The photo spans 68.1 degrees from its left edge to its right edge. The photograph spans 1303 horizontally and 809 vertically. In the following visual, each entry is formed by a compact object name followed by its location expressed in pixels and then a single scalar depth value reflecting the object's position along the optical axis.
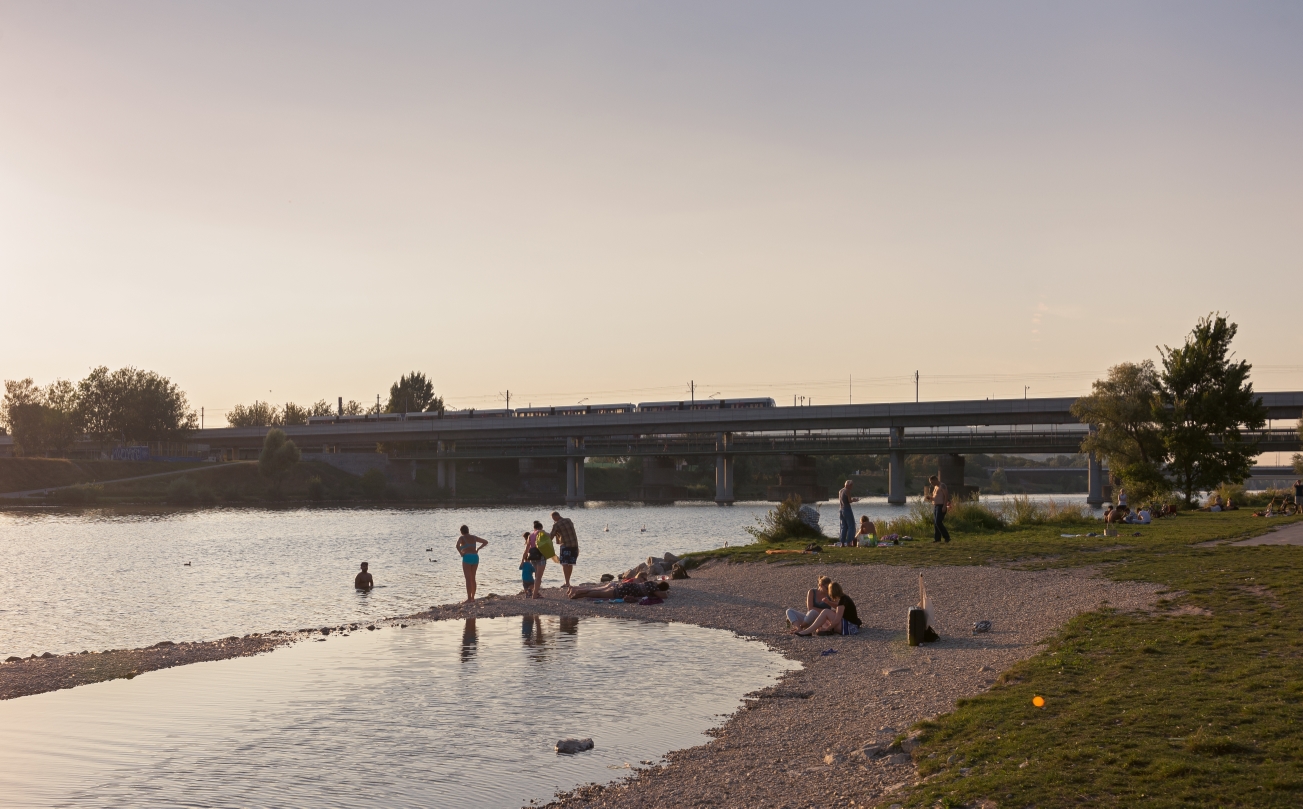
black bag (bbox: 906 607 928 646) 18.47
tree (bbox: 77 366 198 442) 145.75
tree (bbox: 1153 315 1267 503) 49.41
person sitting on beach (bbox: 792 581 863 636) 20.59
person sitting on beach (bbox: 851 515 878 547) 34.19
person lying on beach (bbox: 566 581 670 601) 26.80
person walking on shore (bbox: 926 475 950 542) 31.69
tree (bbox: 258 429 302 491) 120.06
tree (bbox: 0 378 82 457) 137.75
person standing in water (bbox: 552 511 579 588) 29.05
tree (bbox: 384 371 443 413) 189.50
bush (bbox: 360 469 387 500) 126.31
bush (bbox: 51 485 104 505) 104.81
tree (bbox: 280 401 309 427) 197.12
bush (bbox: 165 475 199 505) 109.56
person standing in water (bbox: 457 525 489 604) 27.61
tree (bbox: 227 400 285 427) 195.75
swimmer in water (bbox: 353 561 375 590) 32.97
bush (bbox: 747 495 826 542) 40.19
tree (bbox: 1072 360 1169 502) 53.03
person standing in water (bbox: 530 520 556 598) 28.00
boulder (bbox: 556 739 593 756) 12.69
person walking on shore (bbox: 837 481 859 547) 33.56
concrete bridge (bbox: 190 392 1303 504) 101.19
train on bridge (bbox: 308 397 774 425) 118.00
